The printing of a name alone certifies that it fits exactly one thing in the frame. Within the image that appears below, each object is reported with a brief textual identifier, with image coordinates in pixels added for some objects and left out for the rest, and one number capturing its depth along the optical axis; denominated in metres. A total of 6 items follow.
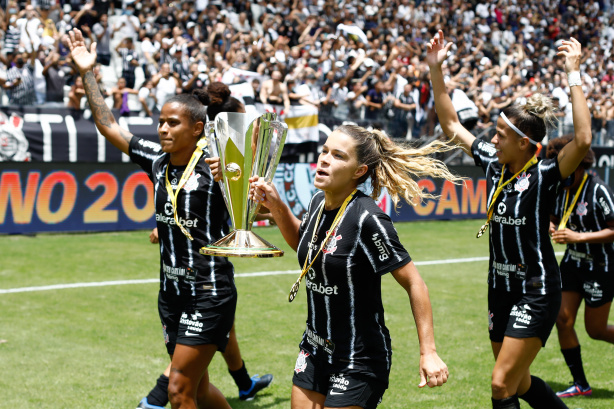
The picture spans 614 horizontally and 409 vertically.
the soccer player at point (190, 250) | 4.79
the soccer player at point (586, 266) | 6.68
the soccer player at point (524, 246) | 4.84
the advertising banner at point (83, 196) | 13.88
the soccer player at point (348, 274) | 3.78
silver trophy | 3.80
